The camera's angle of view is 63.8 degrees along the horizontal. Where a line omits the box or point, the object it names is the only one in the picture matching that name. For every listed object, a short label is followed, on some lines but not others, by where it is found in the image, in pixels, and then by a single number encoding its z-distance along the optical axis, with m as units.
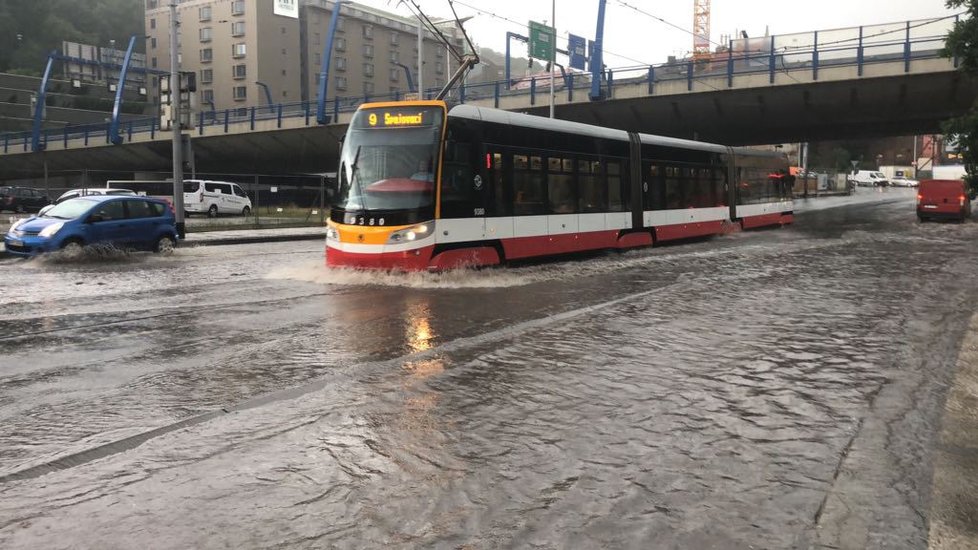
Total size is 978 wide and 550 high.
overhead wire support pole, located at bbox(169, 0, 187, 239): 24.72
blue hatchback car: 17.45
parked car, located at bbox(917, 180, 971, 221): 35.38
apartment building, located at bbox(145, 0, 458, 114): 98.62
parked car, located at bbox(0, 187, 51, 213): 40.75
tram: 13.87
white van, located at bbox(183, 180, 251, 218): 43.06
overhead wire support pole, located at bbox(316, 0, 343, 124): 48.97
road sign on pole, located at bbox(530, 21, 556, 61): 42.47
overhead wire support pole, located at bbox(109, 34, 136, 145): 58.19
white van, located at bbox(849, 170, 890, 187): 110.81
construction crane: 130.12
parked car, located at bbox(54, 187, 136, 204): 28.22
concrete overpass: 33.34
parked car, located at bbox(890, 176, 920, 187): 116.12
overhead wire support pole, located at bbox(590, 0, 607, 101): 39.00
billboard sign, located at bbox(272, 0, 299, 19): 95.00
